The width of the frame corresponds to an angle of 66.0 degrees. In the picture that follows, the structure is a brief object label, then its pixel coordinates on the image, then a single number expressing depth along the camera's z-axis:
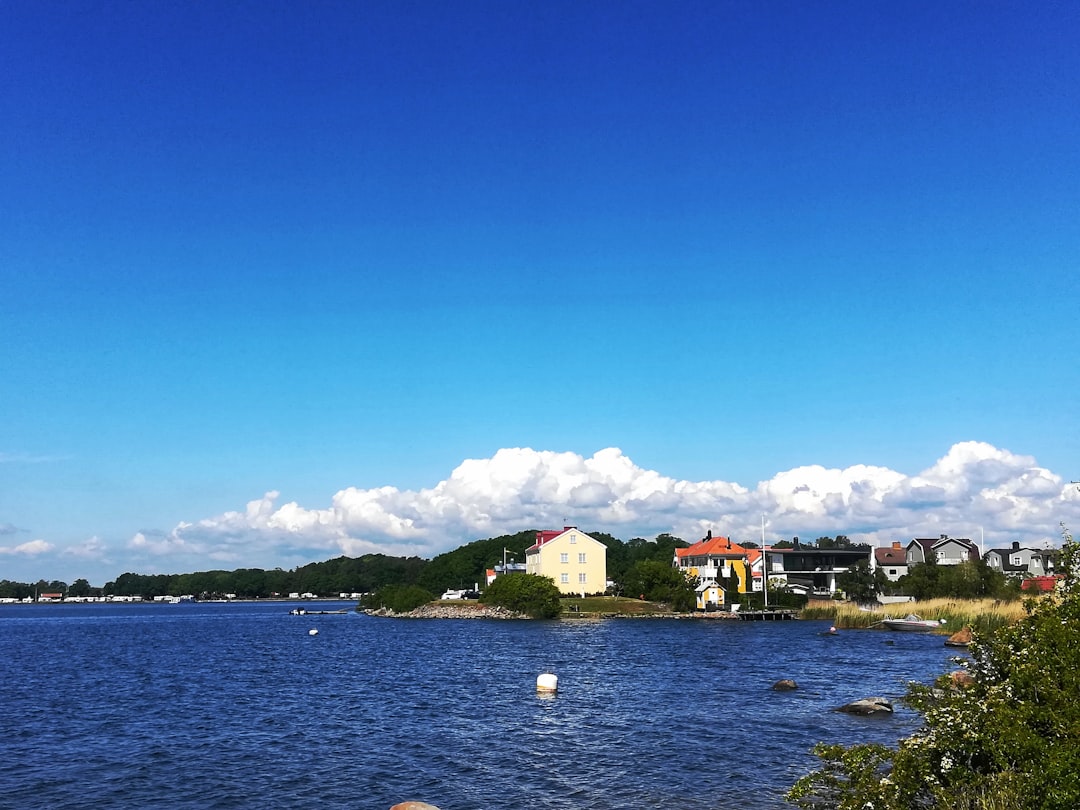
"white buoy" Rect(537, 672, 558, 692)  52.91
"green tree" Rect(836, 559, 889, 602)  132.88
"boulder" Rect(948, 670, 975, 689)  20.73
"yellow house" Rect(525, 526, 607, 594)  150.12
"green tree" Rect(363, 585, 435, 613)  169.00
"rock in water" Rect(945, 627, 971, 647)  79.75
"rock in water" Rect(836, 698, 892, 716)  42.50
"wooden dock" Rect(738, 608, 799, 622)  127.88
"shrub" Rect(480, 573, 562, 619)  135.00
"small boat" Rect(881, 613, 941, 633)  98.94
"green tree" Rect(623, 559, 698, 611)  137.38
